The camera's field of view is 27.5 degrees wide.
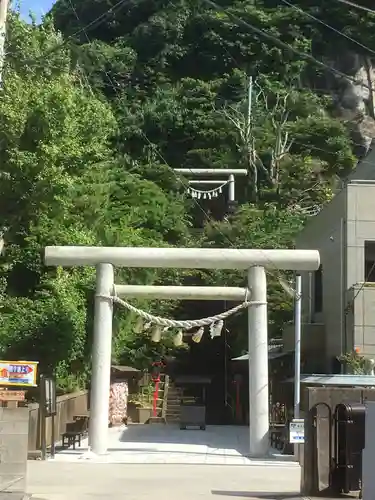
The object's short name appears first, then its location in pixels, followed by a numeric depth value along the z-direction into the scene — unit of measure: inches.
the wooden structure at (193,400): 1174.3
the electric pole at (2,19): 581.6
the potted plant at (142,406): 1322.6
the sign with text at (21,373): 610.2
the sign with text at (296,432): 682.2
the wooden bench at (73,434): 853.2
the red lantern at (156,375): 1344.7
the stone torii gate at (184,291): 828.0
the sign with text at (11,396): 514.9
